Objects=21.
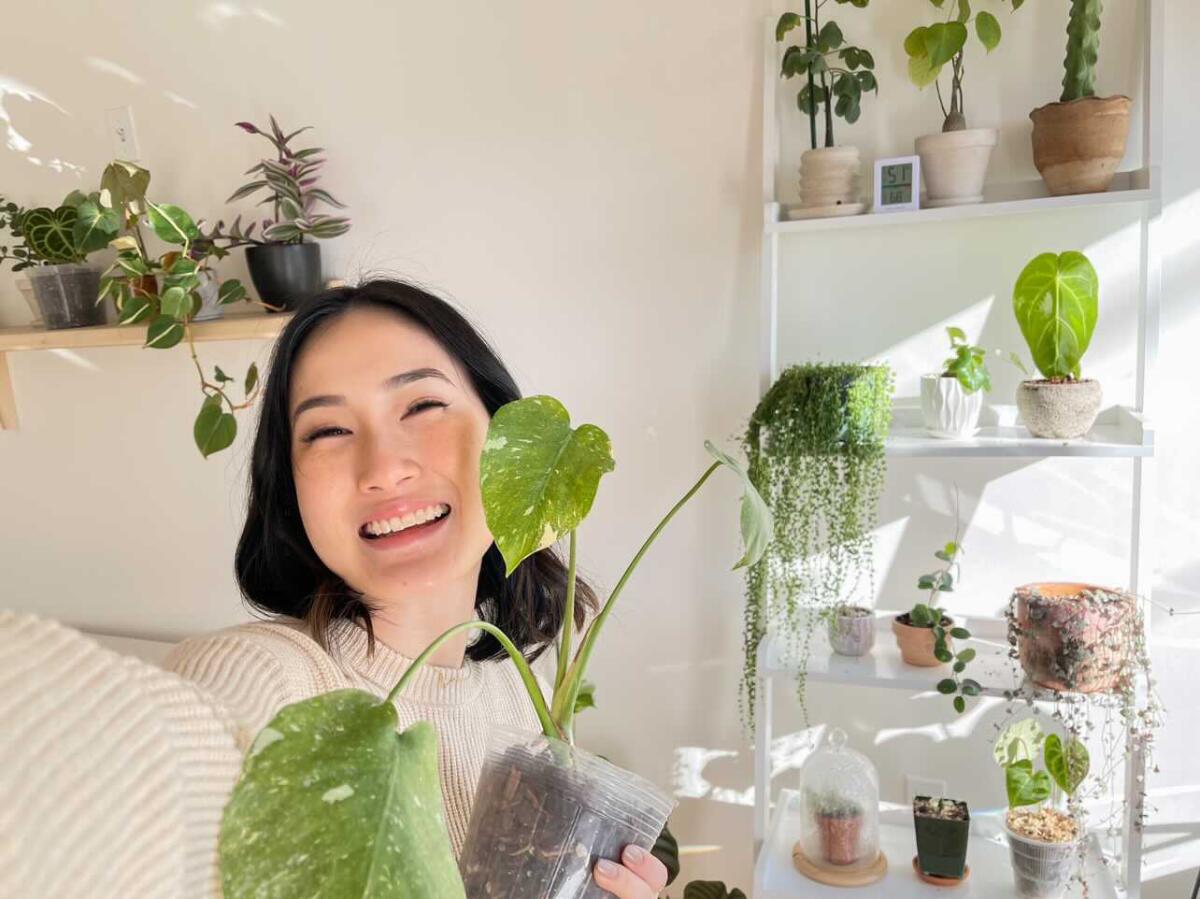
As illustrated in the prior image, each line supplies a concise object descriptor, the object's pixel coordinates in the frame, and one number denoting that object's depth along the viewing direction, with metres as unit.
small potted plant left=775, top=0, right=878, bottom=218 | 1.54
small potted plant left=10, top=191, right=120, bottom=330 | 2.06
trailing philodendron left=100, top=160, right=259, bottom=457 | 1.84
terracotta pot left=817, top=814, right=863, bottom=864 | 1.54
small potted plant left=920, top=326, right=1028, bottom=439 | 1.49
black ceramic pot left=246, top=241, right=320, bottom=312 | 1.92
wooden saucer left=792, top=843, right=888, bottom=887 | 1.53
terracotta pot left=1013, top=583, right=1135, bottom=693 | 1.36
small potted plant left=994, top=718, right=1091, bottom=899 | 1.43
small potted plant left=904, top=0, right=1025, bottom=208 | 1.42
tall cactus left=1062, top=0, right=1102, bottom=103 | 1.38
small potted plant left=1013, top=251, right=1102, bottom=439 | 1.40
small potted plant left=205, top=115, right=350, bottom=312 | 1.89
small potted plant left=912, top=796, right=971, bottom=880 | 1.50
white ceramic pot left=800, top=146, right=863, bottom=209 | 1.54
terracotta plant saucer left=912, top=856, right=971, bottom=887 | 1.51
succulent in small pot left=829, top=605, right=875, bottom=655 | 1.60
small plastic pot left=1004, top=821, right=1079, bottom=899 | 1.43
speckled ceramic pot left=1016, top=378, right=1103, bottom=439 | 1.42
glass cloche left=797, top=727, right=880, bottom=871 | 1.54
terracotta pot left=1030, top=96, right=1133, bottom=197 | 1.37
